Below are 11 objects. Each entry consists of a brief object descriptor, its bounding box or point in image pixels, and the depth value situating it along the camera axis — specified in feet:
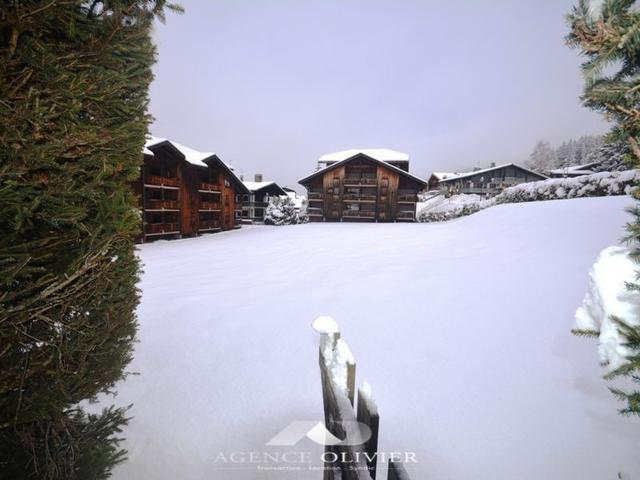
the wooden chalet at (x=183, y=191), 56.29
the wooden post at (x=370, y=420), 5.61
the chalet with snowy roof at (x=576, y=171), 149.29
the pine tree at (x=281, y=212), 103.09
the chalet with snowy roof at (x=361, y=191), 93.56
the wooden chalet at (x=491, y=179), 135.44
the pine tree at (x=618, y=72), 5.32
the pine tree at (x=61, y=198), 5.23
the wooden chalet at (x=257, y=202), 125.18
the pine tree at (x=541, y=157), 281.33
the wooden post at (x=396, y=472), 4.67
